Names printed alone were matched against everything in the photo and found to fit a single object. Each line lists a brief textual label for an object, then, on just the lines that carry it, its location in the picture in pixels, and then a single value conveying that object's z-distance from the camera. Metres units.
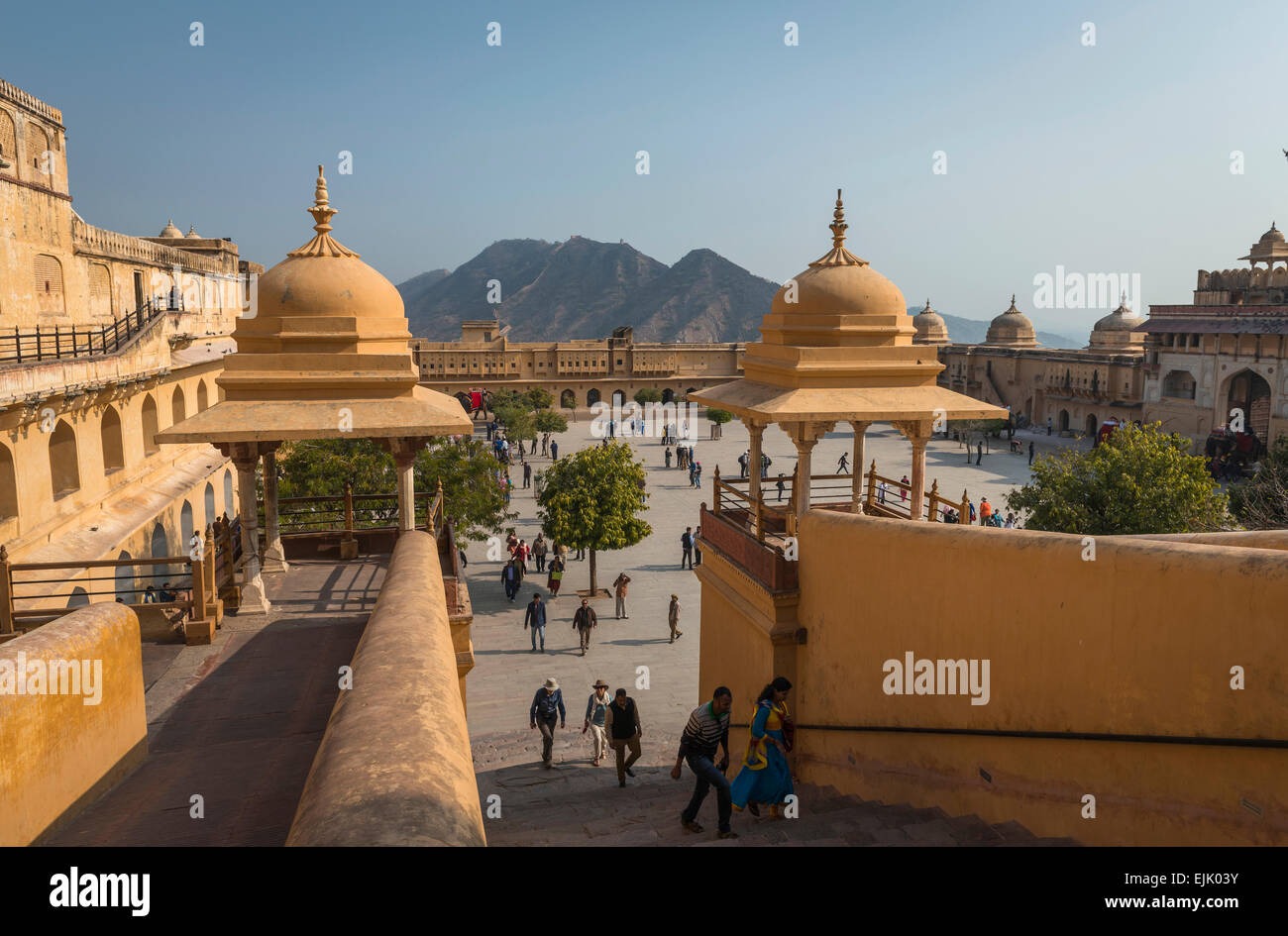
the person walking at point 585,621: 16.67
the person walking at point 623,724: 10.00
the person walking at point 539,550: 22.73
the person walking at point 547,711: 11.19
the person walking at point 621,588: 19.08
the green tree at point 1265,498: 17.31
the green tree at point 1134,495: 17.16
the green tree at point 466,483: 20.91
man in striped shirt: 6.95
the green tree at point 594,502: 20.98
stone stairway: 6.11
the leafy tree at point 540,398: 57.81
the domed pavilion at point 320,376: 8.55
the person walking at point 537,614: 16.88
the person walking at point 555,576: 20.47
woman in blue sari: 6.84
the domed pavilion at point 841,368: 10.05
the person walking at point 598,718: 11.50
